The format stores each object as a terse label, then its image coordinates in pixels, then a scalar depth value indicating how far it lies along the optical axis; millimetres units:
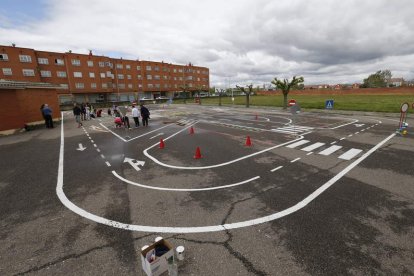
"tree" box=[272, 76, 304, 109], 32844
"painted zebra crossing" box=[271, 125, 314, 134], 16203
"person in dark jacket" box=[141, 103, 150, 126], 20347
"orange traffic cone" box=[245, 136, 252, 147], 12361
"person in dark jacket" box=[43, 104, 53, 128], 20656
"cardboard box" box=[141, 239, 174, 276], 3563
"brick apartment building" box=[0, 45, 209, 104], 51762
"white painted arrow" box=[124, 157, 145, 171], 9333
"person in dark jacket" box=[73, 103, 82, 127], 21695
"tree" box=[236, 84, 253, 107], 38134
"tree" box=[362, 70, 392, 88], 95062
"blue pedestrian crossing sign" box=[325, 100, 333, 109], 23000
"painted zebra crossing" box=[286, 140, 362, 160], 10156
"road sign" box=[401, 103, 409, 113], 14008
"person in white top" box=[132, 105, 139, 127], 19312
